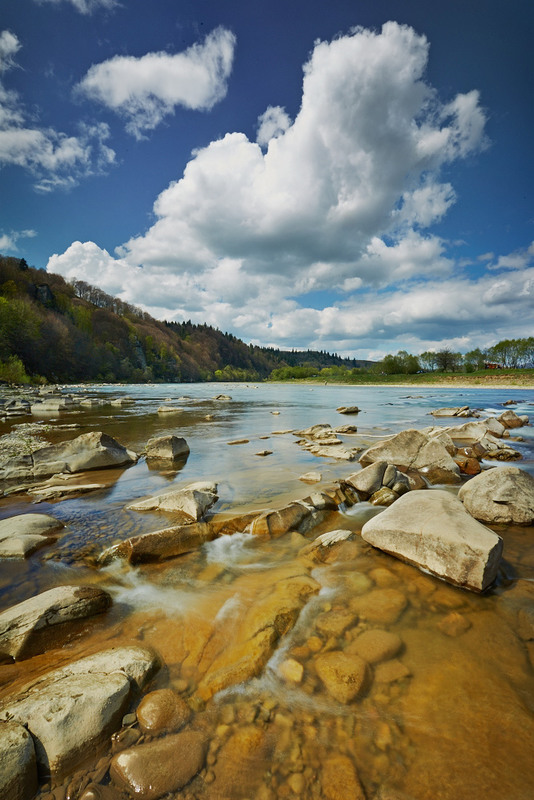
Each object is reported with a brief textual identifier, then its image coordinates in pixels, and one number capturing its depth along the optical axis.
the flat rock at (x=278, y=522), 5.34
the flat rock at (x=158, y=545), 4.55
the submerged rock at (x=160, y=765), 1.96
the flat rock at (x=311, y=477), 7.88
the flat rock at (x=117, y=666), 2.57
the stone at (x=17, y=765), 1.79
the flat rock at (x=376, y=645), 2.91
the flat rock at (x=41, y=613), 2.93
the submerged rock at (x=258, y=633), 2.76
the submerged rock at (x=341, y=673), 2.59
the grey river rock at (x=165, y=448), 10.23
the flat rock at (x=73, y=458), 8.46
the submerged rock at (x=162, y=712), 2.31
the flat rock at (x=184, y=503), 5.89
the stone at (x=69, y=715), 2.04
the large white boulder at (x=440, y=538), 3.78
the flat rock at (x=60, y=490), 7.01
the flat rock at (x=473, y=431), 13.06
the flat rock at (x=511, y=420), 17.30
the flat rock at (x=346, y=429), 15.35
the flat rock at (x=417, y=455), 8.12
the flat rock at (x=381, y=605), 3.41
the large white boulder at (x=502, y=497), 5.54
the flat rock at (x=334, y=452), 10.25
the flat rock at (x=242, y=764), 1.95
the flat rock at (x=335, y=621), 3.21
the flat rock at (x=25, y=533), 4.62
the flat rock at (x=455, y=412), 22.58
